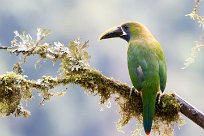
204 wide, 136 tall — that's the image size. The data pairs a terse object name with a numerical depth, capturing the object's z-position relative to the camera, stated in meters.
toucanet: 9.95
